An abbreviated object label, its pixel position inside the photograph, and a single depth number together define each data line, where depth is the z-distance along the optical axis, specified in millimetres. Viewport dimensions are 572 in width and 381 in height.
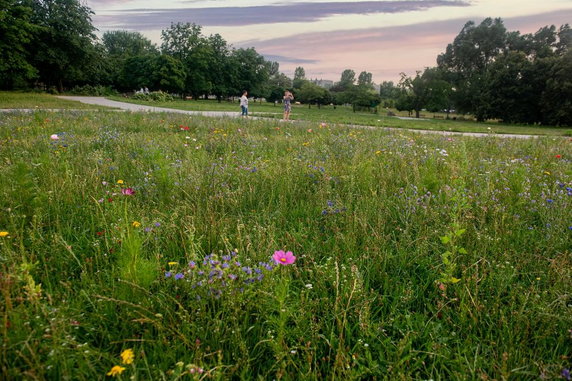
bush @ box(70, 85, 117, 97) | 56712
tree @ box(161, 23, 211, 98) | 71875
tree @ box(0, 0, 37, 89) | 35375
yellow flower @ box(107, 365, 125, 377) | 1311
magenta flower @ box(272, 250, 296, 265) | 1823
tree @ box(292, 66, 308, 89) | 137438
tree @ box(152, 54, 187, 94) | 66375
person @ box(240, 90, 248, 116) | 24250
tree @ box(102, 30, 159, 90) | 101888
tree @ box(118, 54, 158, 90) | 70812
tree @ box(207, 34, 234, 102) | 76438
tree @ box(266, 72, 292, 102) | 90250
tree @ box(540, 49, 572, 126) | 42125
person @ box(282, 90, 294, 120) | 22188
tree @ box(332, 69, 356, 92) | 152625
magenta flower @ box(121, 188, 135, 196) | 3103
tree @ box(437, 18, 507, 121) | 63841
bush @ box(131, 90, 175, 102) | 43319
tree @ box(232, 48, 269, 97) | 82250
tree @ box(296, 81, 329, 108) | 89500
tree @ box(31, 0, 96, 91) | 51781
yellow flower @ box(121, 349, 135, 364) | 1358
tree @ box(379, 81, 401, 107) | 66988
